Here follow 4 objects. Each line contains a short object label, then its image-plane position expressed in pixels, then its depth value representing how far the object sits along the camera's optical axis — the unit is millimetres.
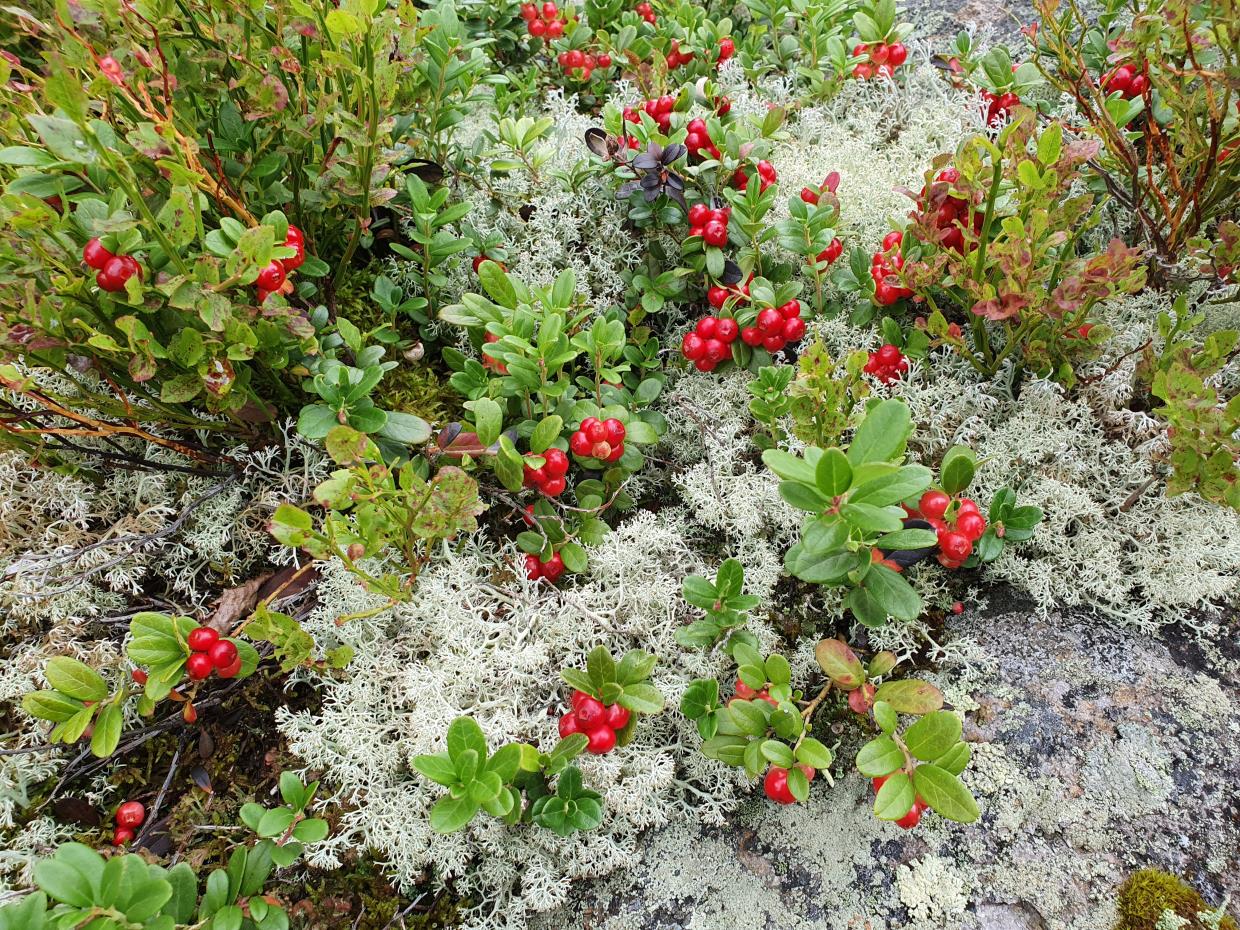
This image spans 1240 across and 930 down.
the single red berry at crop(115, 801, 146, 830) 290
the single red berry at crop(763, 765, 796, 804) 267
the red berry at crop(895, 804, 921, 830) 257
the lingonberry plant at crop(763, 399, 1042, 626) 249
